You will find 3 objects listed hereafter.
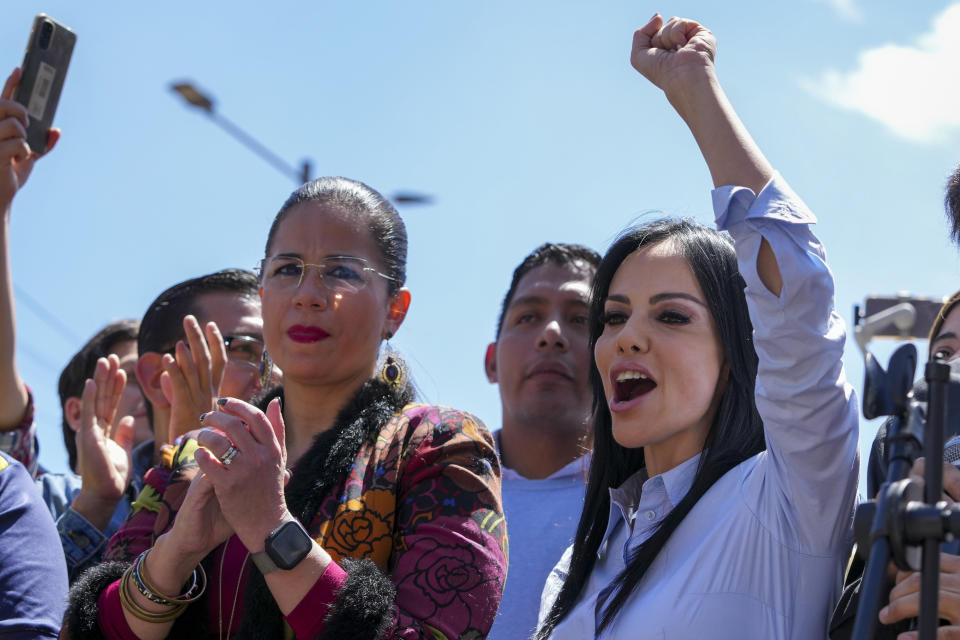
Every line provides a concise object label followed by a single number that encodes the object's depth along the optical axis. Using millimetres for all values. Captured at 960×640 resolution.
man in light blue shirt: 4430
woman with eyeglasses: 2715
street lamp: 10099
